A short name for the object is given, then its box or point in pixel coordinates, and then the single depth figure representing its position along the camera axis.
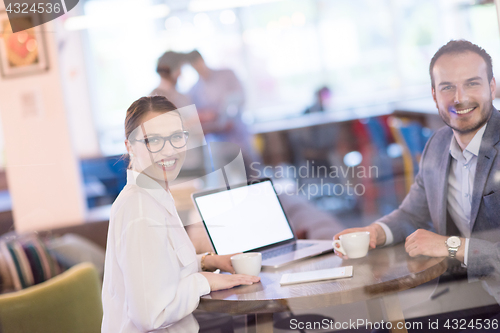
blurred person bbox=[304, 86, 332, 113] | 6.14
